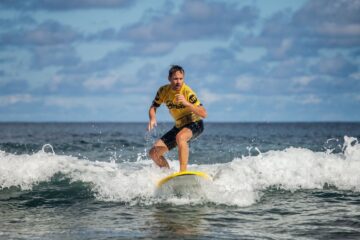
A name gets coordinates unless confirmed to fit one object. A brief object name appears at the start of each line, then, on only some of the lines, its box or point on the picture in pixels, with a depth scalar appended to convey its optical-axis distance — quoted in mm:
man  19594
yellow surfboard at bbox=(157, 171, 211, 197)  19375
